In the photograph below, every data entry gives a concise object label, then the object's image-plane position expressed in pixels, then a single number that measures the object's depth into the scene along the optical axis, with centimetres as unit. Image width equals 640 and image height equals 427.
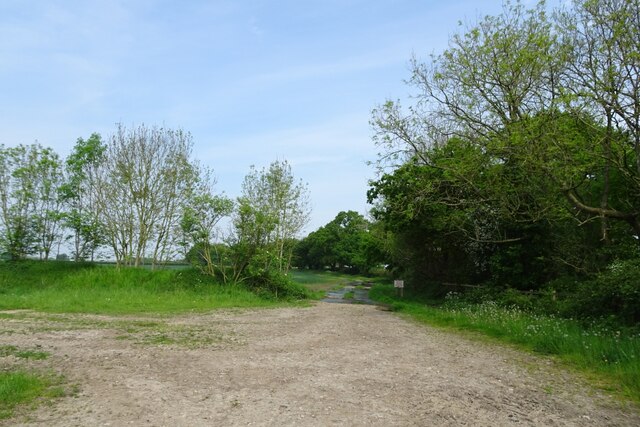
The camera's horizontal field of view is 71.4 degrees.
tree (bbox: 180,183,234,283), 2122
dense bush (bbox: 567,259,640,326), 974
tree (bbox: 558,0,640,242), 980
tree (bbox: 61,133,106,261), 2283
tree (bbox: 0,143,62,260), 2234
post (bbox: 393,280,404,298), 2365
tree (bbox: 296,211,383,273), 7031
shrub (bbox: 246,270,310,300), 2102
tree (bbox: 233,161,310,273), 2123
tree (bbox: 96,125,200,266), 2250
